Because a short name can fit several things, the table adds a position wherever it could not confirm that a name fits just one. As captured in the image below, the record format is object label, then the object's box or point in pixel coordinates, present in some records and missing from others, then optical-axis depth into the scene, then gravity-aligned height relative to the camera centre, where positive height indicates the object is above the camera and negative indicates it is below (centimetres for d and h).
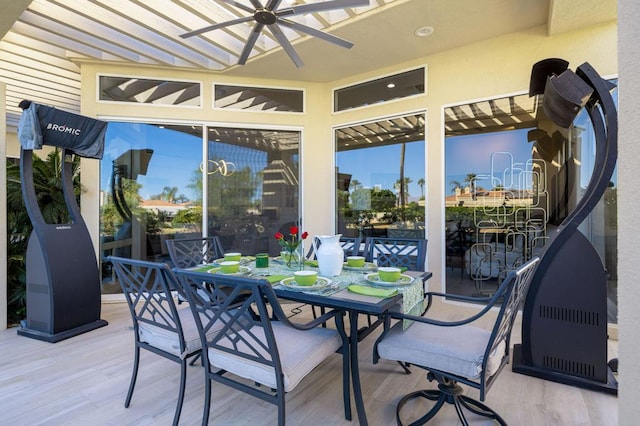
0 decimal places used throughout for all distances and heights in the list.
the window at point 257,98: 470 +167
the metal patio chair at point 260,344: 150 -72
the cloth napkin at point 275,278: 213 -46
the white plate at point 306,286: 191 -45
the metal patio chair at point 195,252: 315 -44
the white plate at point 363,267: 252 -45
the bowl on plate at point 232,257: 283 -41
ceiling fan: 231 +147
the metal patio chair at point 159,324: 180 -69
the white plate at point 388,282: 201 -45
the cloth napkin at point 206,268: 244 -44
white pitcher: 227 -32
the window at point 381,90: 428 +170
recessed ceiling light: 348 +197
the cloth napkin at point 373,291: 181 -47
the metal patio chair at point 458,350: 156 -72
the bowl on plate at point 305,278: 196 -41
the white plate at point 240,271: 237 -45
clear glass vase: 265 -40
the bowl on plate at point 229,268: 237 -42
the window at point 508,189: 333 +24
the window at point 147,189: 437 +30
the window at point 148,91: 434 +166
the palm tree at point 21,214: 357 -3
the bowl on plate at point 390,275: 207 -41
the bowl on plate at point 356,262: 261 -42
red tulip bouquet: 256 -32
